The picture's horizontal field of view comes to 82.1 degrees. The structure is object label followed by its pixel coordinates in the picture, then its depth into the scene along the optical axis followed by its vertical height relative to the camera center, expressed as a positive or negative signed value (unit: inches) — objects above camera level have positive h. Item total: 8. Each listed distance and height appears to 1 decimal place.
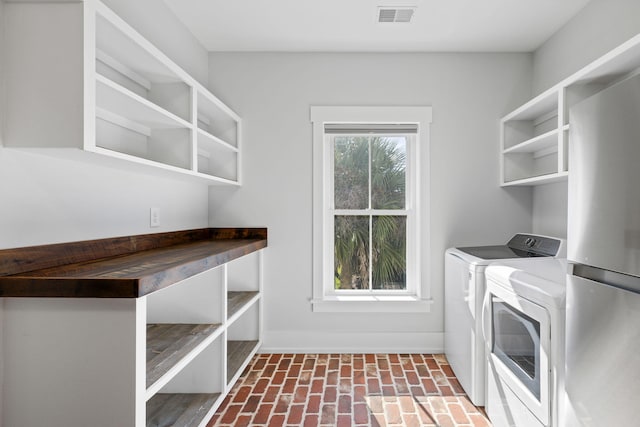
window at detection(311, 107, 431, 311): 122.6 -0.9
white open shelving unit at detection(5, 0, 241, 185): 50.7 +19.1
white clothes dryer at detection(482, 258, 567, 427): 56.4 -22.8
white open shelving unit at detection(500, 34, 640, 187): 69.7 +25.7
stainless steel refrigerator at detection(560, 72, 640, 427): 37.4 -5.3
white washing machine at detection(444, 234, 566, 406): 85.3 -21.3
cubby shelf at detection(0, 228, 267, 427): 47.9 -16.3
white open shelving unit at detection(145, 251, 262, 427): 72.7 -25.6
